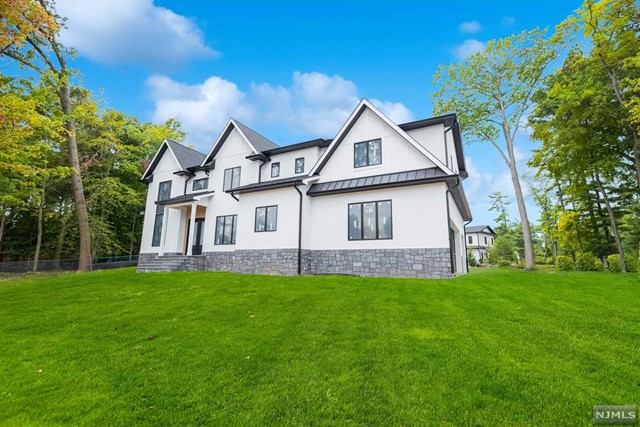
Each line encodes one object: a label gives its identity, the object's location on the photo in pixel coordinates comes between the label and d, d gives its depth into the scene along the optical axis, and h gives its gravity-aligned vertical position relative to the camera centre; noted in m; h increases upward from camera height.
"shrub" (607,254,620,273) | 18.27 -0.15
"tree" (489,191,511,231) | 47.28 +8.39
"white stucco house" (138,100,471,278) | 12.02 +2.55
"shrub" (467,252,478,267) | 30.12 -0.39
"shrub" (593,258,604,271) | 18.27 -0.41
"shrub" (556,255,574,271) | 19.58 -0.32
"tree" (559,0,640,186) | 13.82 +10.79
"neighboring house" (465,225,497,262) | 48.81 +3.48
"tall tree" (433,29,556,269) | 18.80 +11.83
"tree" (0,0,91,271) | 9.76 +8.47
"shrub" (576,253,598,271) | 18.20 -0.22
